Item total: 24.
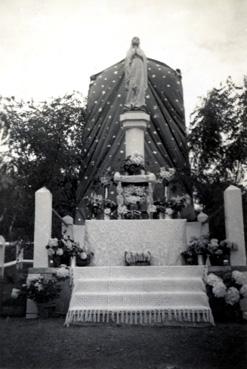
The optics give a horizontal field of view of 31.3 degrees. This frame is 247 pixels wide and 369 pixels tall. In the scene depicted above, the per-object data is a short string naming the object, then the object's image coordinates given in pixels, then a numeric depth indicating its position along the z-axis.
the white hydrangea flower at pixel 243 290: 5.86
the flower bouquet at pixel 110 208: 8.74
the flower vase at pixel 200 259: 7.21
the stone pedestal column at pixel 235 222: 7.03
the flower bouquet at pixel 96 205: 8.71
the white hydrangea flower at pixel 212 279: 6.04
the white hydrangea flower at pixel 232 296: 5.88
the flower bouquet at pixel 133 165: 9.28
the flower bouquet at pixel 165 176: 9.16
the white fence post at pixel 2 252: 7.63
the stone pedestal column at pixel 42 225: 7.10
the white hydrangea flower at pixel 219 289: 5.90
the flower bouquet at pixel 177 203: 8.74
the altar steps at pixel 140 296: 5.71
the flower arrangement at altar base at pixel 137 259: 7.45
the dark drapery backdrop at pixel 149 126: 12.95
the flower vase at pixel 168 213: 8.66
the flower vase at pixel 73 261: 7.14
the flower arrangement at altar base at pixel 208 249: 6.99
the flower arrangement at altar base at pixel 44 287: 6.29
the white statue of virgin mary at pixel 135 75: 10.34
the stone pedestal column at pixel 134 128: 10.00
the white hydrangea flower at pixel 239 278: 5.98
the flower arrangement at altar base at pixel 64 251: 7.02
